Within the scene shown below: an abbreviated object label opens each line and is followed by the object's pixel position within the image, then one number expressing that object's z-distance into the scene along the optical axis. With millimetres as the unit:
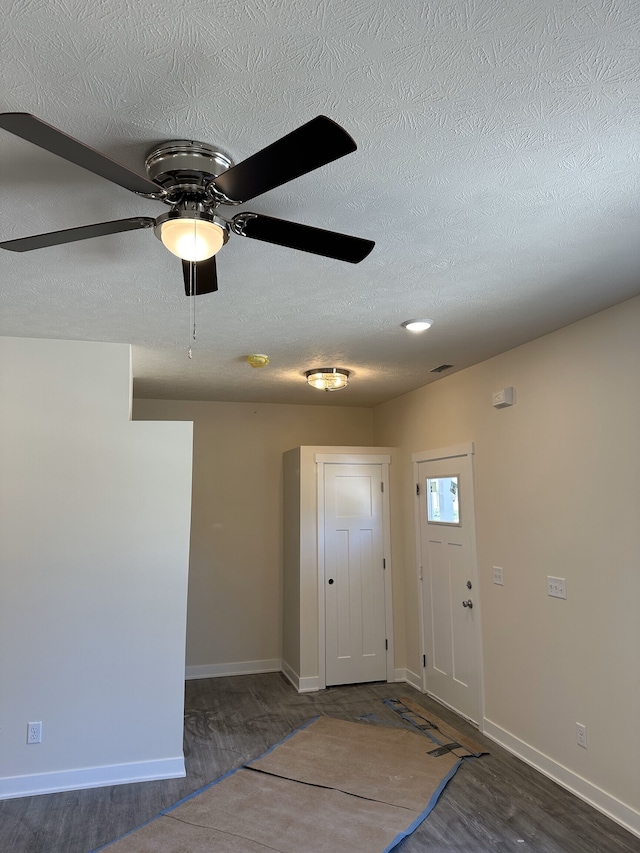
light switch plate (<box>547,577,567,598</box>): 3228
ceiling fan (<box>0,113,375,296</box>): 1340
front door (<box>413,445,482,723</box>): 4117
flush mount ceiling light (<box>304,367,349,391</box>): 4324
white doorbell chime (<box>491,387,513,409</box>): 3750
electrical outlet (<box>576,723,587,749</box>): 3021
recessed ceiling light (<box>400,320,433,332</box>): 3186
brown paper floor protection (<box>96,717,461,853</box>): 2641
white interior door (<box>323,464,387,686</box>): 5004
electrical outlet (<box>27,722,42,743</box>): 3182
